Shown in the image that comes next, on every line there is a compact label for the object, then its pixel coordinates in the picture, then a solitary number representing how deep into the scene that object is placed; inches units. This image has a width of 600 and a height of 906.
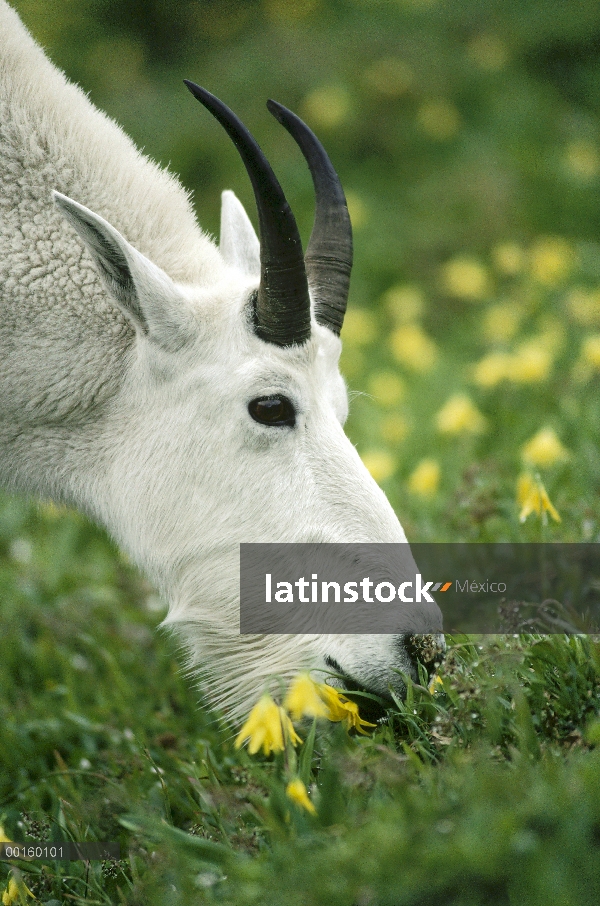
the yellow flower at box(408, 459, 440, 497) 378.3
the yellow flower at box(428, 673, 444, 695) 225.0
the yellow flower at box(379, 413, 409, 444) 498.6
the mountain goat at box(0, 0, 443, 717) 241.8
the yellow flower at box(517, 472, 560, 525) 276.2
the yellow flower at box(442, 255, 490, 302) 577.9
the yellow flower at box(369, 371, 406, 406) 530.9
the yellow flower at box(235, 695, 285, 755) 191.9
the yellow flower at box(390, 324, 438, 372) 546.0
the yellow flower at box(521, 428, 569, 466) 336.5
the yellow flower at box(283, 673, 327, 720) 194.7
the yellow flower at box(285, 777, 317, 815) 185.6
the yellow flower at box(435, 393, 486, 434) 407.2
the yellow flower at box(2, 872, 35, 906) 209.5
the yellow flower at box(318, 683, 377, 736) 213.0
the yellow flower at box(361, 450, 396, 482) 407.2
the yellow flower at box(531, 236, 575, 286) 551.8
